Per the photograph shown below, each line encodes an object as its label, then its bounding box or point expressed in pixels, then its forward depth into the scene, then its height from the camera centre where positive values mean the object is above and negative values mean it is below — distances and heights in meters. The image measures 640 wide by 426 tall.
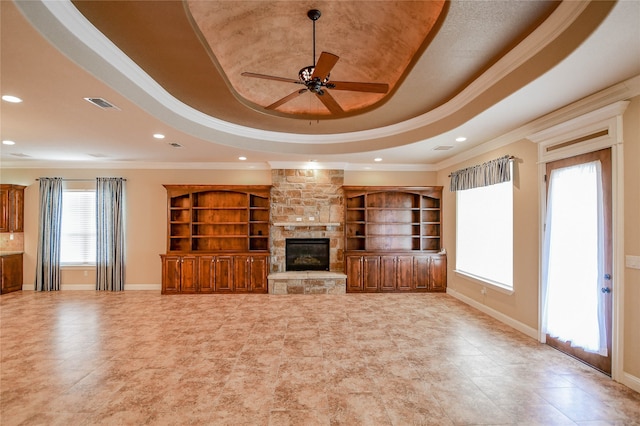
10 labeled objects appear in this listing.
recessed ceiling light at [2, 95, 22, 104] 3.19 +1.27
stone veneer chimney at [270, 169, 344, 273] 6.92 +0.24
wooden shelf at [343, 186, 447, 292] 6.75 -0.52
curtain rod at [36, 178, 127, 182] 6.95 +0.85
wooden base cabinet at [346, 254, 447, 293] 6.74 -1.21
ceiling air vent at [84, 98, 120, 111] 3.29 +1.28
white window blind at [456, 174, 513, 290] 4.75 -0.29
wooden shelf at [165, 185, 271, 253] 6.91 -0.06
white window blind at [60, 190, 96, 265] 6.98 -0.25
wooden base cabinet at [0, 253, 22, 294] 6.48 -1.21
